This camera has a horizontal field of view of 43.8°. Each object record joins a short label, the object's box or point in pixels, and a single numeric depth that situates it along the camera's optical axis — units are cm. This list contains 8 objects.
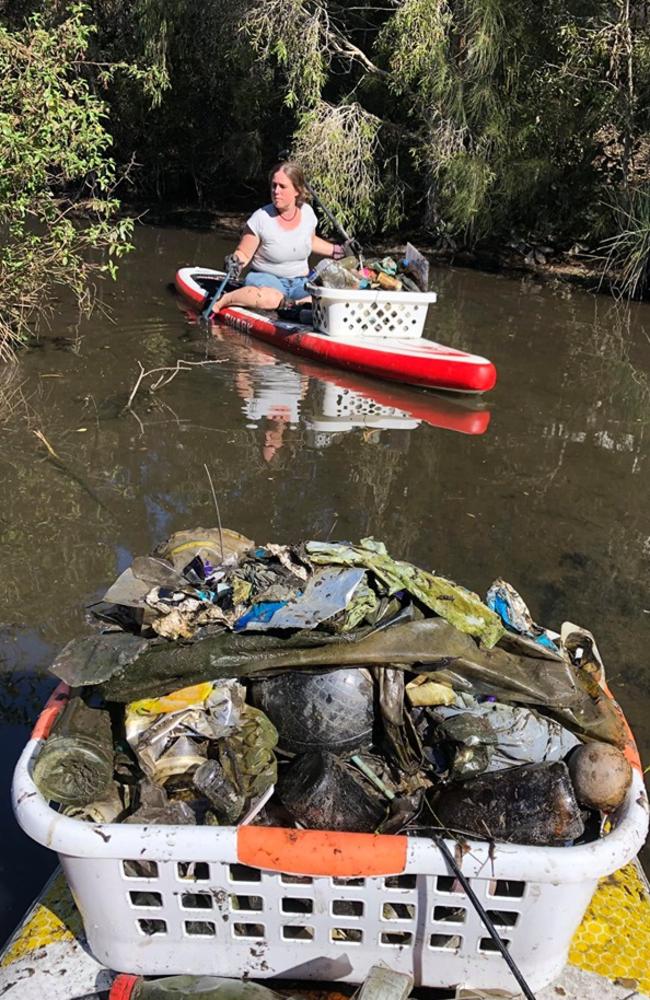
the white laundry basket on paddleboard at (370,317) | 704
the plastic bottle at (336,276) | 686
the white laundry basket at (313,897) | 170
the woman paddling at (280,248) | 758
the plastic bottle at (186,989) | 180
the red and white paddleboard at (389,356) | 657
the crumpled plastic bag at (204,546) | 270
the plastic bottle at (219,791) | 196
